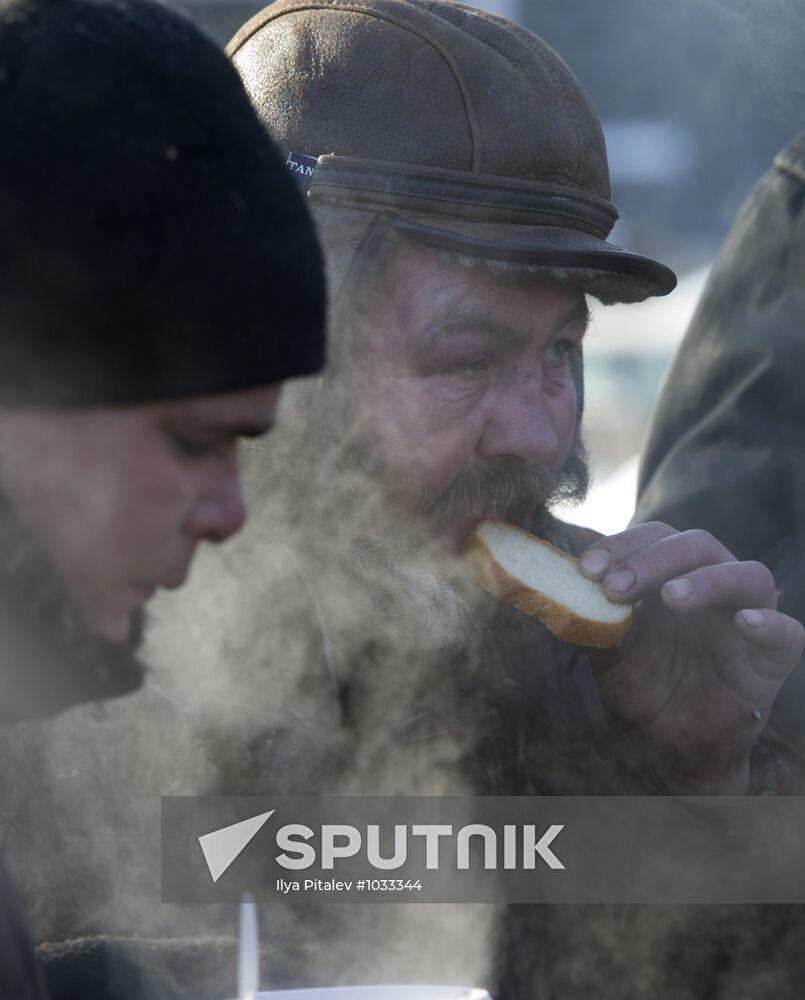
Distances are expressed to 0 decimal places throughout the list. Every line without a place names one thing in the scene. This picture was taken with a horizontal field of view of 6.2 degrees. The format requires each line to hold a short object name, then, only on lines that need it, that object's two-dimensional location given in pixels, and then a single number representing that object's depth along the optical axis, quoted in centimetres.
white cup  352
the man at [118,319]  346
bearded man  374
